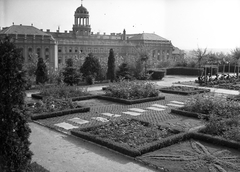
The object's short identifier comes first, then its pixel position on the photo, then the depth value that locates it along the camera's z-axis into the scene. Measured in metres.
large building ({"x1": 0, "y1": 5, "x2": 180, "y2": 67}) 77.84
